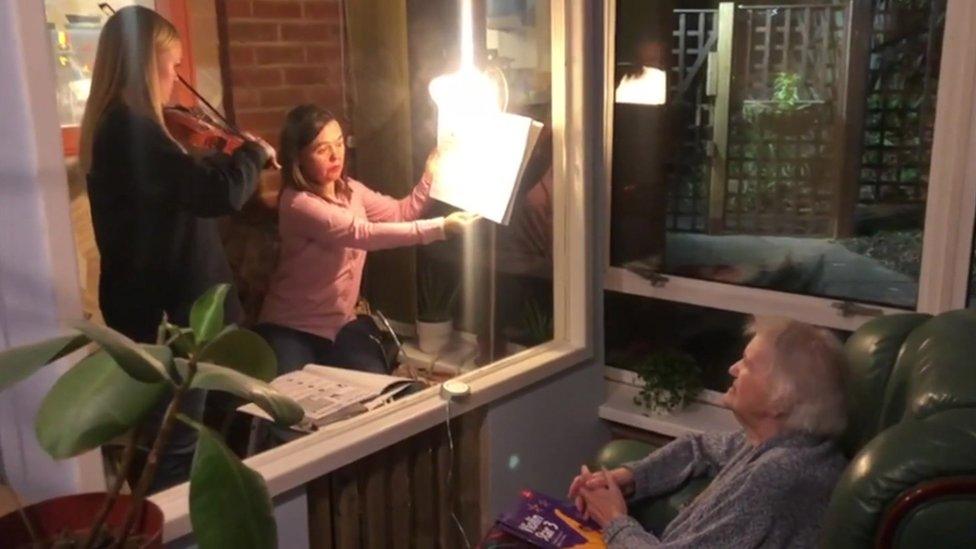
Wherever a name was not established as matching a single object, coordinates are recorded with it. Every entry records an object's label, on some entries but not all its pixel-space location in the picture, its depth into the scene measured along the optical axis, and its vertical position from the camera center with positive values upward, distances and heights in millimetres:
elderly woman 1576 -669
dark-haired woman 2248 -403
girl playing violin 1829 -213
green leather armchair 1210 -539
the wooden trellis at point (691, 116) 2468 -99
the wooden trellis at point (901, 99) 2117 -55
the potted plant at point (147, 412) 1075 -401
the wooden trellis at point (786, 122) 2291 -113
